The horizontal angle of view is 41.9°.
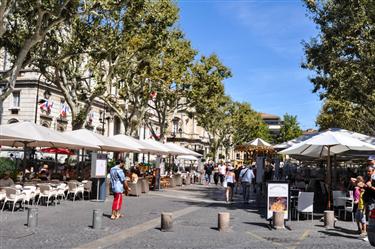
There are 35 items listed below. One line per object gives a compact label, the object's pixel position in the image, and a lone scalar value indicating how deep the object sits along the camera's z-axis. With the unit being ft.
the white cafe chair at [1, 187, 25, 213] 46.16
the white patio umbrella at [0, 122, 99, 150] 49.73
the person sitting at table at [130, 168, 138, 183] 73.29
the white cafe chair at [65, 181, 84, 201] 60.18
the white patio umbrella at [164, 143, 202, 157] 103.83
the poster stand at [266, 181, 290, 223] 42.57
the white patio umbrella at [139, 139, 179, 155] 89.45
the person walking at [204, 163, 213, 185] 127.76
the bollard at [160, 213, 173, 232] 37.50
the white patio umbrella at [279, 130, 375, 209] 46.09
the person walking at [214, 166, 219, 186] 119.88
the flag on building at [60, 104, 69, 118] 147.31
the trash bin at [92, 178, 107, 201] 62.08
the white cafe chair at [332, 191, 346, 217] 47.96
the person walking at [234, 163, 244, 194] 87.50
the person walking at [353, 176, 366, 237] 36.93
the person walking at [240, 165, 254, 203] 61.98
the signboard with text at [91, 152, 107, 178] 60.80
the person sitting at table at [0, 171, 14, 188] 50.47
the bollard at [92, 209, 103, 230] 37.22
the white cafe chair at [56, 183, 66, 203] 54.88
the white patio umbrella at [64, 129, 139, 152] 65.92
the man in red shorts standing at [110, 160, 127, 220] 44.04
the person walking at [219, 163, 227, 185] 102.36
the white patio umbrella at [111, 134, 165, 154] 80.18
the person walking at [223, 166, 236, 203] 63.50
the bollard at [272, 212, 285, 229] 40.63
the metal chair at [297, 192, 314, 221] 44.80
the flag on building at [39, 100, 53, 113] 137.59
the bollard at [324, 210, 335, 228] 42.13
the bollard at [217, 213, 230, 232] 38.45
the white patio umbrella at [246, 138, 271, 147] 89.36
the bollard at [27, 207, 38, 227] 37.08
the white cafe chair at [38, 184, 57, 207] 52.45
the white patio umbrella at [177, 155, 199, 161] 146.76
